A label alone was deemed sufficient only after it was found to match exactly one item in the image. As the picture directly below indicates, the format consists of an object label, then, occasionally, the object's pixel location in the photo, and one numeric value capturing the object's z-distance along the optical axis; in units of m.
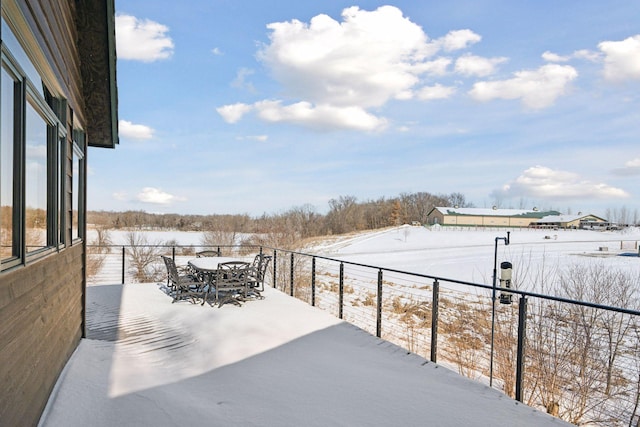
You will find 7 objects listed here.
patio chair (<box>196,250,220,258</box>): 9.43
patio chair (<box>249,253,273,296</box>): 7.08
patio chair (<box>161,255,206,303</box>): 6.81
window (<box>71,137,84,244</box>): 4.16
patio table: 6.70
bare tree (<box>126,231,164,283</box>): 14.85
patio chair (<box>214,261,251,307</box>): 6.61
